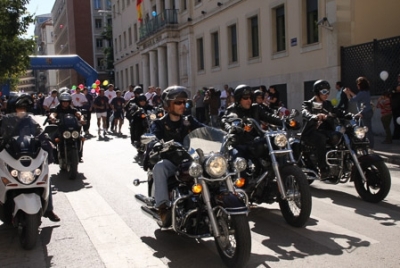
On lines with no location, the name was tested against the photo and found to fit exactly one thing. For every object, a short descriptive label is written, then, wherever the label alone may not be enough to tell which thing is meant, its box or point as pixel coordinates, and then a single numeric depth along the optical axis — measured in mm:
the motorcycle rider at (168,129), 5008
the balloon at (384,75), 13891
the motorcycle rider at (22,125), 5641
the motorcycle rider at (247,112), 6586
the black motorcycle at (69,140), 9742
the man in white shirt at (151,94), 17234
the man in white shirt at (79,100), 18094
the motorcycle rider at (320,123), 7355
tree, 14817
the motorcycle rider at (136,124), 12805
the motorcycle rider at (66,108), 10219
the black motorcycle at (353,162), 6828
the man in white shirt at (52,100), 18159
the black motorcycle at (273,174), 5723
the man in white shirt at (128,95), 20691
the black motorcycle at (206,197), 4328
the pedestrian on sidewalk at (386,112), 12672
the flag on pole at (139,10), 39094
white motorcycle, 5148
